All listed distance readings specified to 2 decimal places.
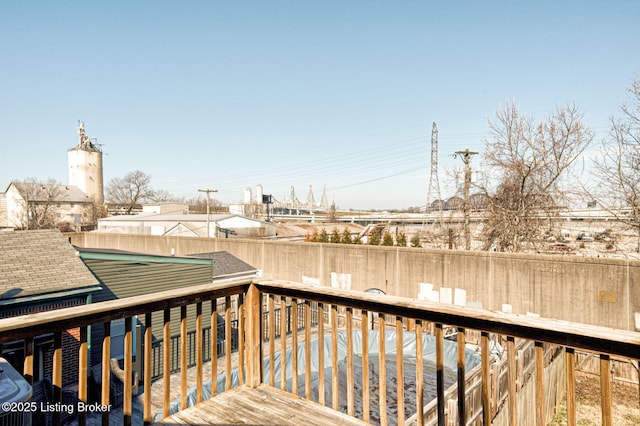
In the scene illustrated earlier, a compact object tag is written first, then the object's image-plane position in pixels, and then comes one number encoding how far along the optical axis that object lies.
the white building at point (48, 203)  43.03
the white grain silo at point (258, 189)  72.77
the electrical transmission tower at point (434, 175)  27.09
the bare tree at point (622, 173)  10.59
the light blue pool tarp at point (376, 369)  5.60
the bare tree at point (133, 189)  52.03
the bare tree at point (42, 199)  40.02
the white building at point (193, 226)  24.56
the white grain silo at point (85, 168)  50.12
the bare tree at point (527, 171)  13.05
